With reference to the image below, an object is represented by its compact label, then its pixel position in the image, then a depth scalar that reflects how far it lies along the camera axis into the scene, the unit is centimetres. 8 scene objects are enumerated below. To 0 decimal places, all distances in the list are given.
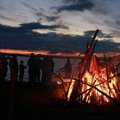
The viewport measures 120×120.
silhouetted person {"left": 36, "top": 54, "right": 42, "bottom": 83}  1103
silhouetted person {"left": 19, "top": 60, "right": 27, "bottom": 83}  1126
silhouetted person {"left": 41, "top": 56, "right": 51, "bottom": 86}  1106
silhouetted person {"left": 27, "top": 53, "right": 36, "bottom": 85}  1097
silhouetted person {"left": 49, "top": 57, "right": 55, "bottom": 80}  1115
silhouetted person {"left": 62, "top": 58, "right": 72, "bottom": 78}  1126
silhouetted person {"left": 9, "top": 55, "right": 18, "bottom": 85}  1071
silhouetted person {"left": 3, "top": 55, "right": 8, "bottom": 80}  1098
